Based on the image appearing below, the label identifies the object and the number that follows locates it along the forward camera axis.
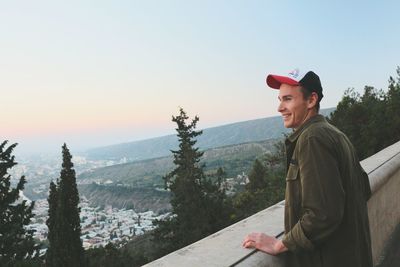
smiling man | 1.96
